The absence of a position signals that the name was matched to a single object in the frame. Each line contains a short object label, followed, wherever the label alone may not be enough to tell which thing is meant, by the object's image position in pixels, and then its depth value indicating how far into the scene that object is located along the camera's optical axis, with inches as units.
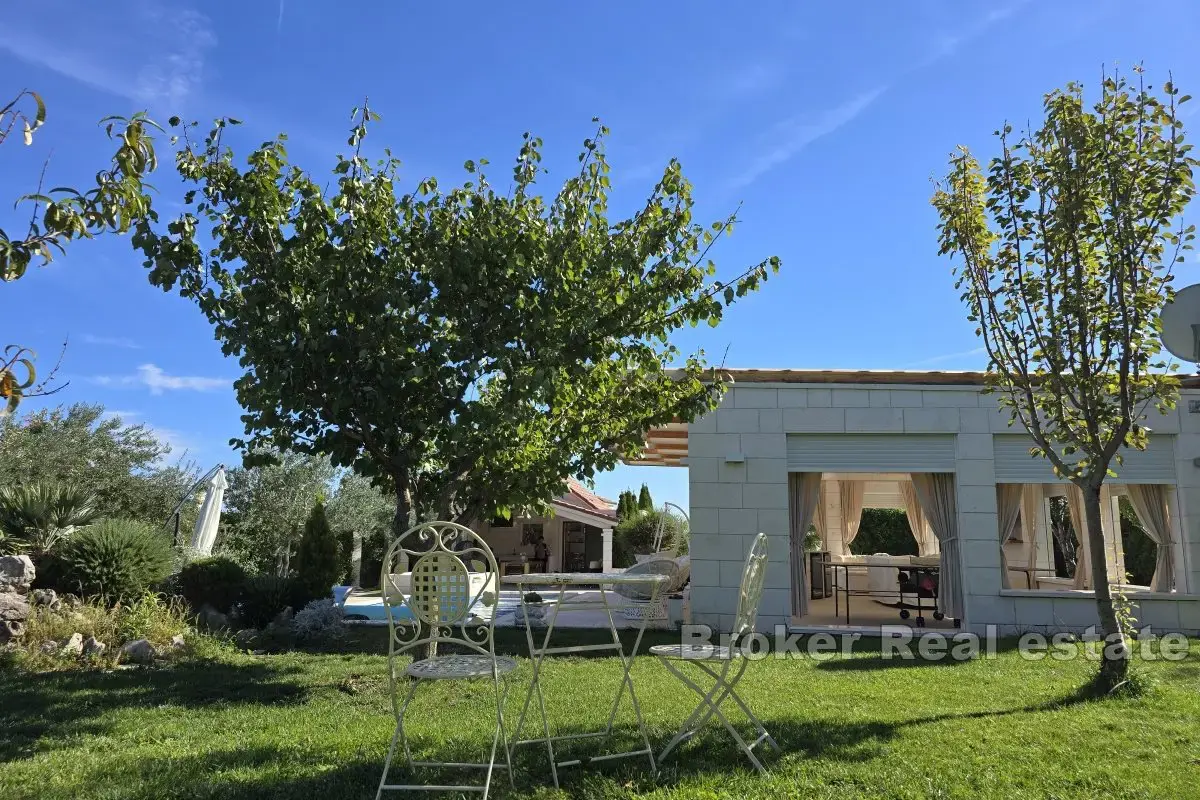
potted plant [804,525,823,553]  652.1
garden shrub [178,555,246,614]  362.6
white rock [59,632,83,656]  269.0
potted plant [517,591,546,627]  388.7
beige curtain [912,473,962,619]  390.0
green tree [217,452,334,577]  606.3
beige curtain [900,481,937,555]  545.3
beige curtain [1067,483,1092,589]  419.2
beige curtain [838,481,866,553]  587.5
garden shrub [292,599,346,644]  338.3
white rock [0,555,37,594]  288.7
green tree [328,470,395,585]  661.3
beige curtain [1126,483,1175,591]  387.9
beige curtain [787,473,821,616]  399.9
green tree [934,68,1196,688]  223.5
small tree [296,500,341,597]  438.9
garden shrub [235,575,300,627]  370.9
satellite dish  144.1
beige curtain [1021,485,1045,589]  510.9
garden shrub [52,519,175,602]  309.0
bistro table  145.2
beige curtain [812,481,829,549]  615.5
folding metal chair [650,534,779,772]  150.5
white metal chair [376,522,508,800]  137.7
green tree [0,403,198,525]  542.0
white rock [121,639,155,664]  276.5
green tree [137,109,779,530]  248.1
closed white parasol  478.3
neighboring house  861.2
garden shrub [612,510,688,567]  633.6
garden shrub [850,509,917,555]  750.5
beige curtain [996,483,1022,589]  403.9
